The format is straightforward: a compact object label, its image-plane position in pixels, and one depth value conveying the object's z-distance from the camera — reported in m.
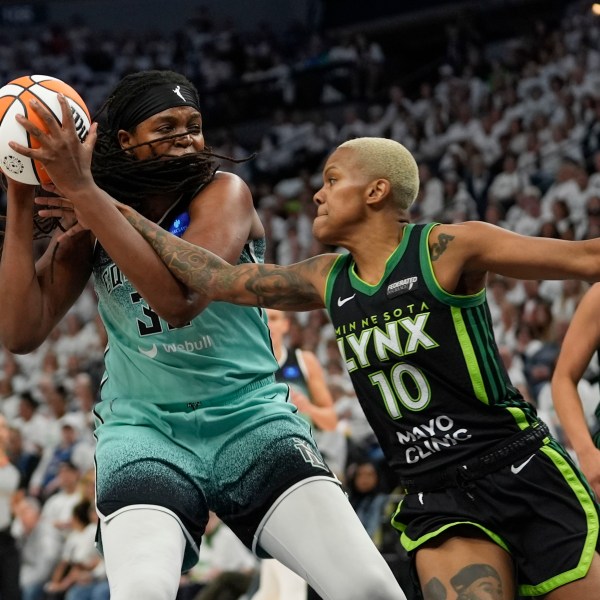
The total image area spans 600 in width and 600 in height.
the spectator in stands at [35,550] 9.59
